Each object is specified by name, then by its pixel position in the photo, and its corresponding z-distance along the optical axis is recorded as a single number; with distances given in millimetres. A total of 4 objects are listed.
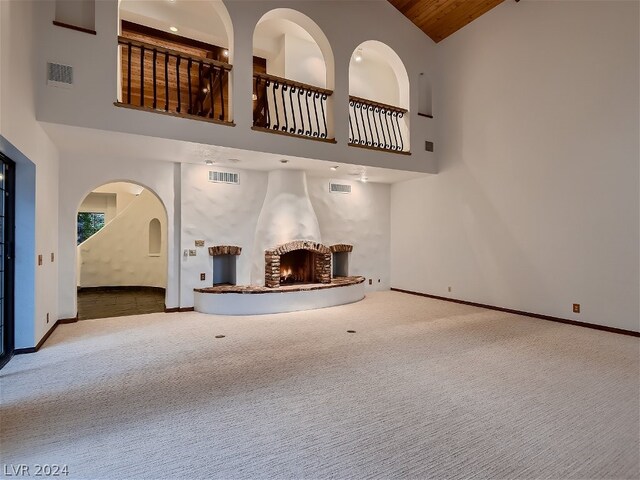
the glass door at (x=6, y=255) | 3732
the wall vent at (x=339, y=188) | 7832
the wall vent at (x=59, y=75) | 3967
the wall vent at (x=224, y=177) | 6406
